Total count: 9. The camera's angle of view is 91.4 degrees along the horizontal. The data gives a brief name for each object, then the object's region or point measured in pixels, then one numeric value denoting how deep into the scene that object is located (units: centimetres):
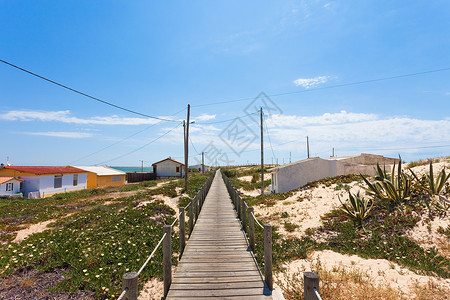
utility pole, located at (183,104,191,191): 2212
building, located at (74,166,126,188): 3840
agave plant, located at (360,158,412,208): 1039
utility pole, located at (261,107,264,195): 2434
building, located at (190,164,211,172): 10655
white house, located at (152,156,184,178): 5312
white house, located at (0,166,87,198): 2819
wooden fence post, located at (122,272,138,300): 302
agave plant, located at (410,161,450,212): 915
